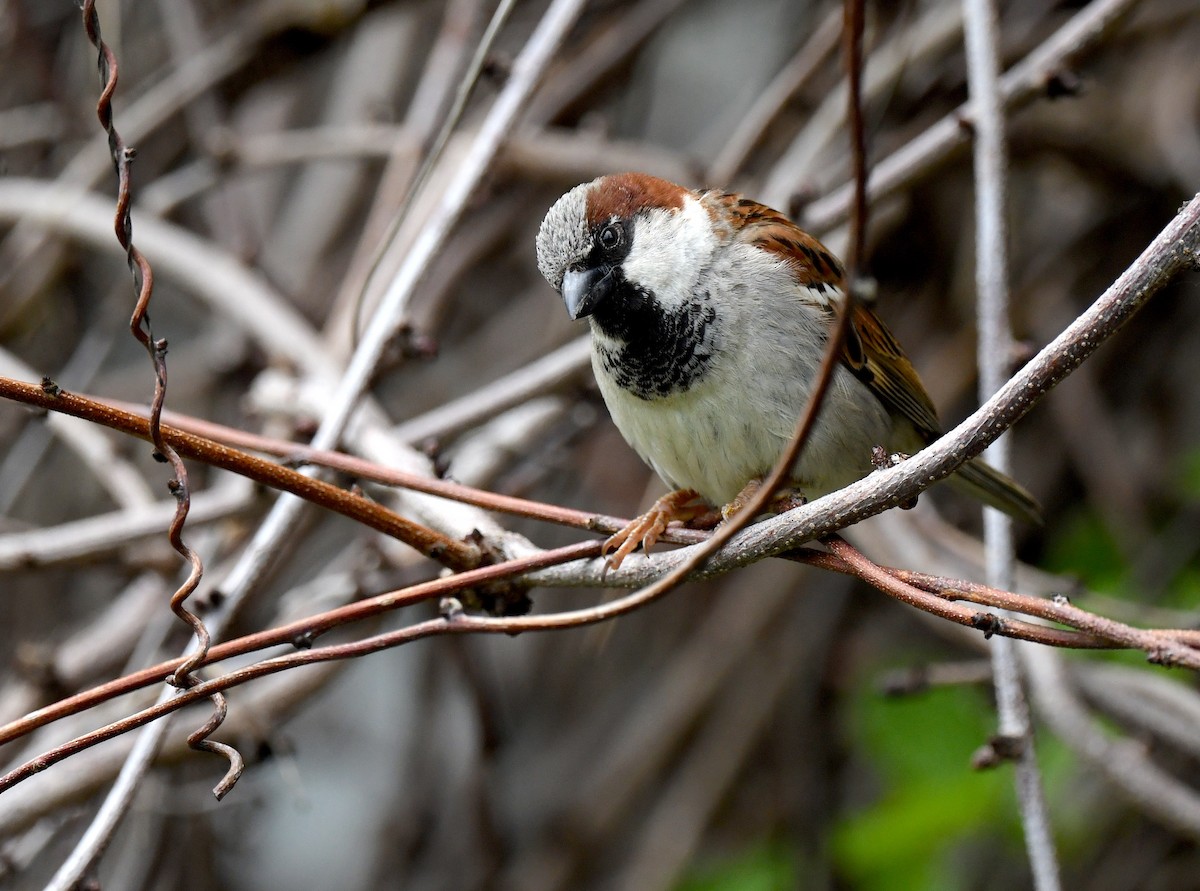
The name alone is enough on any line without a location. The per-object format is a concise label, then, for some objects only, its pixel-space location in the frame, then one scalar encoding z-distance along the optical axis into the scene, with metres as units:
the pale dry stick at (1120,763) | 3.46
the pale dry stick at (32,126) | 6.25
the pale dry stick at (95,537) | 3.72
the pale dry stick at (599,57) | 6.06
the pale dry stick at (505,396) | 4.26
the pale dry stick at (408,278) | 3.16
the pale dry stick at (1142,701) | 4.15
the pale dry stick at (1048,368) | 2.00
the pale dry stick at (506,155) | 5.61
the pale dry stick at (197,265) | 4.77
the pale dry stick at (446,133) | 3.49
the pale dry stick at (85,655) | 4.12
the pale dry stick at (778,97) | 5.11
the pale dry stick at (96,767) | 3.53
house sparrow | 3.49
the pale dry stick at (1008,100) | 4.04
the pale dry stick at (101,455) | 4.45
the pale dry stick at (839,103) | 5.12
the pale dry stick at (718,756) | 5.84
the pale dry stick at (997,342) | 2.83
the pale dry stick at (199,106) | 6.02
